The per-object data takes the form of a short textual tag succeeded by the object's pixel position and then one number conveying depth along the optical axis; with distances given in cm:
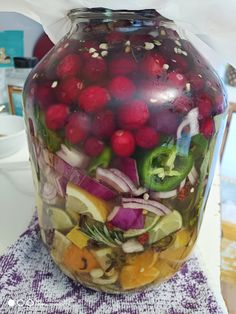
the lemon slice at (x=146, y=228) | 34
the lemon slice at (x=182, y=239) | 37
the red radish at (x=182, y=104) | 31
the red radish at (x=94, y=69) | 31
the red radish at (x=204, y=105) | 32
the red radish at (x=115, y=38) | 33
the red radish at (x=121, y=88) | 30
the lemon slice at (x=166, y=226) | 35
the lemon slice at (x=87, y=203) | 33
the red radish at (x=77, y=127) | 30
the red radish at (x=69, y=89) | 31
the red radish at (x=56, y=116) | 31
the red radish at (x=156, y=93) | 30
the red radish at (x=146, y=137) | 30
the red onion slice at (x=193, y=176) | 34
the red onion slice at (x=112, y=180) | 32
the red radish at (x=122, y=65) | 31
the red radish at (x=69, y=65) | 33
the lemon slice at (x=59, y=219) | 36
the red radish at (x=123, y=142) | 30
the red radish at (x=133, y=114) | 30
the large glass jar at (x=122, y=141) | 30
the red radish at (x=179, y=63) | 33
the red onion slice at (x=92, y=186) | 32
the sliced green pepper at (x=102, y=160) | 31
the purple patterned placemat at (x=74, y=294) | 37
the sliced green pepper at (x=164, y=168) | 31
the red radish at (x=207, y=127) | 33
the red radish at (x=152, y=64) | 32
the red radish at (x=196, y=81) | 33
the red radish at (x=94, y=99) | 30
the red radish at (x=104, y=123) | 30
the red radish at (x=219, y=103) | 34
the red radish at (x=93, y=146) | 31
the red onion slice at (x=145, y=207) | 33
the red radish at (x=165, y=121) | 30
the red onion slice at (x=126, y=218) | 33
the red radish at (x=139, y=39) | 33
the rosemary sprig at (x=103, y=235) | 34
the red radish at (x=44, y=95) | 32
